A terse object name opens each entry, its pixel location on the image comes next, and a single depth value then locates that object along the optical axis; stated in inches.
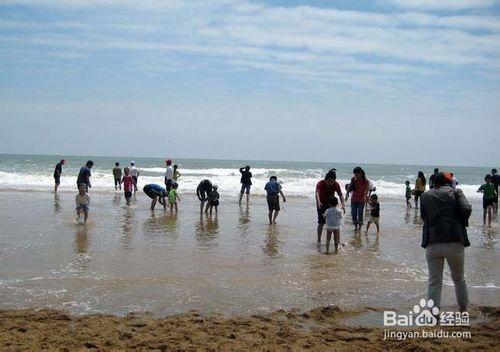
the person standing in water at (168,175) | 748.3
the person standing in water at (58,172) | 969.5
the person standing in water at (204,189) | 647.8
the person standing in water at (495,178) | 786.9
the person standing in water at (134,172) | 914.7
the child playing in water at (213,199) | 642.2
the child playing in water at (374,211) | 519.5
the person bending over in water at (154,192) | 669.9
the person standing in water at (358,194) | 516.1
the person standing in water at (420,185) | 750.6
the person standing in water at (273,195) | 565.9
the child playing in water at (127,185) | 738.8
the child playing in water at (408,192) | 852.6
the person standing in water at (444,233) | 230.4
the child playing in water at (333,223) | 409.1
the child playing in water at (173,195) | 669.3
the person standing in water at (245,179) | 815.7
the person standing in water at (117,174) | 1003.3
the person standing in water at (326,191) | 428.1
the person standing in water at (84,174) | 671.4
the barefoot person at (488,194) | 602.2
